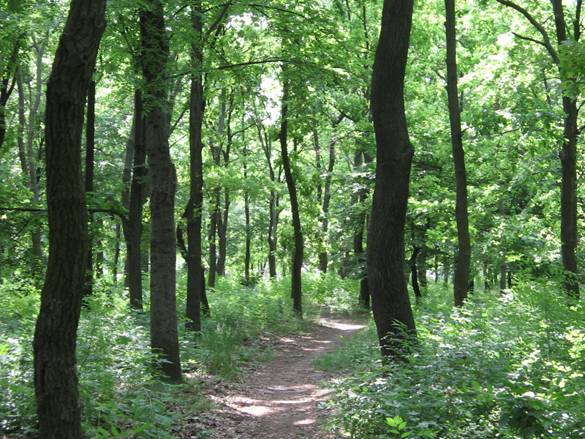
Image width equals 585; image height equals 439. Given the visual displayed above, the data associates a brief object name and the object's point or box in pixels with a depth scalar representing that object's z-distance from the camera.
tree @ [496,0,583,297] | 13.15
